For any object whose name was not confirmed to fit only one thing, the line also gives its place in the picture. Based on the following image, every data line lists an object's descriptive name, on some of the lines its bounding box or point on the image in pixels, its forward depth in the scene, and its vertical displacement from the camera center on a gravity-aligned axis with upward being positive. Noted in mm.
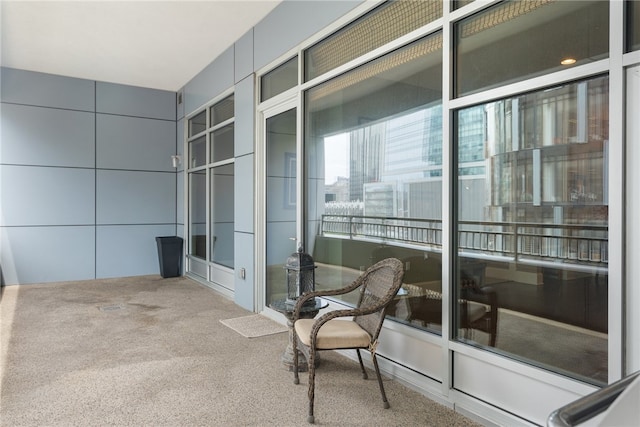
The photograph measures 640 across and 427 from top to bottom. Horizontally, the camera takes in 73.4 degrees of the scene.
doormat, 4328 -1250
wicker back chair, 2678 -791
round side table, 3309 -825
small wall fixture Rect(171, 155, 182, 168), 7811 +881
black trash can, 7516 -821
